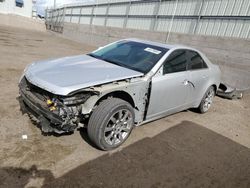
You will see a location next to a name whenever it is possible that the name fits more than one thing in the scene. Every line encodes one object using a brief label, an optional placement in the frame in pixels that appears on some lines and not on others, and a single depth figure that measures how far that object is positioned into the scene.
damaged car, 2.84
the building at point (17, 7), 41.62
